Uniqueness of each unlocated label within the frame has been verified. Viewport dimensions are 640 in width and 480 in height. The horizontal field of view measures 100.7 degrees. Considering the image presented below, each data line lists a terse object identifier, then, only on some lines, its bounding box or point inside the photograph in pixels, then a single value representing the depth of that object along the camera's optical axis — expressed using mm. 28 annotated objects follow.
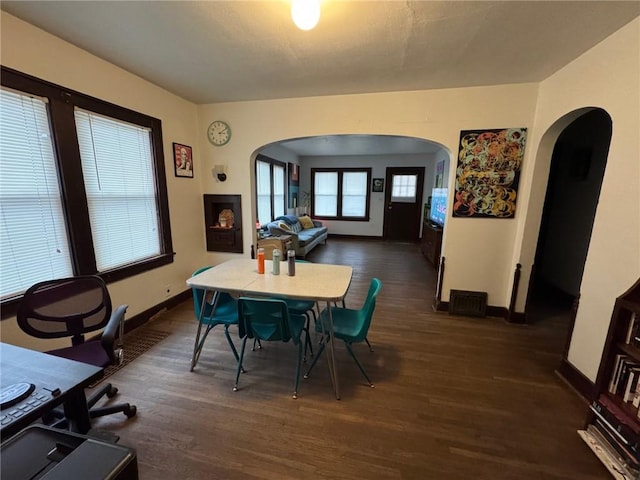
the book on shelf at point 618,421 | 1393
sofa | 5547
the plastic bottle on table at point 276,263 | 2291
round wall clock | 3520
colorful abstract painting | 2844
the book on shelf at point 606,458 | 1385
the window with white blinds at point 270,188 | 5809
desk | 926
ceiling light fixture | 1432
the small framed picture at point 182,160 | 3271
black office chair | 1616
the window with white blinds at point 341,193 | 7866
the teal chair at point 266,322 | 1783
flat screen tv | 4852
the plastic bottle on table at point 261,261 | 2338
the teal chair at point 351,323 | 1973
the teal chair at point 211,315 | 2166
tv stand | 4686
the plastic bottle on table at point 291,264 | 2247
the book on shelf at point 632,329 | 1566
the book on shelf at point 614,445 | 1381
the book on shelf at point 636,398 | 1475
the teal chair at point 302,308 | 2400
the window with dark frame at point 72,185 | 1868
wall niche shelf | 3736
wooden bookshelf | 1429
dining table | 1882
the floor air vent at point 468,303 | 3158
